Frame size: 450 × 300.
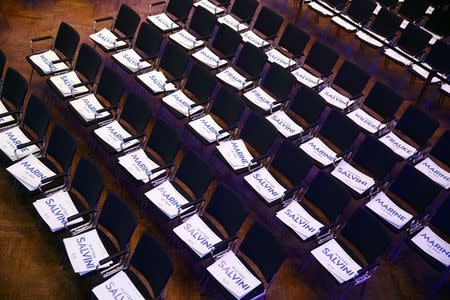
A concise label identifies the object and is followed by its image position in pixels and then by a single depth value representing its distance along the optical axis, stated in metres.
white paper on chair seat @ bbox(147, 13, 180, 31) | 7.68
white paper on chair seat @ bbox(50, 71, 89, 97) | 6.41
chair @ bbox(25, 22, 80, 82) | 6.71
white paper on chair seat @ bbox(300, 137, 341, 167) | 5.99
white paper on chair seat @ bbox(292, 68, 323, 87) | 7.00
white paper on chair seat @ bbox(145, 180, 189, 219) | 5.21
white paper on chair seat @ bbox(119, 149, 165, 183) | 5.52
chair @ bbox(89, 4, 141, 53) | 7.22
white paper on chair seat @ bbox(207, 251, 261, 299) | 4.68
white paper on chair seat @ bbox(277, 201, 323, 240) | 5.23
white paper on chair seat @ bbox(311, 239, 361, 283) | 4.91
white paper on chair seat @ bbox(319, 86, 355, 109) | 6.73
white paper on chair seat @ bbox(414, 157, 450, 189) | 6.02
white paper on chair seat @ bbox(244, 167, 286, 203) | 5.54
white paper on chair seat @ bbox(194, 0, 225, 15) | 8.15
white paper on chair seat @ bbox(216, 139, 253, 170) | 5.83
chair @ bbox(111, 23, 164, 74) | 6.89
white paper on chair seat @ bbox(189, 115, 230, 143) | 6.08
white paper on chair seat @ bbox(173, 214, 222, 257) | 4.94
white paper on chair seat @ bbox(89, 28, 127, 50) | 7.22
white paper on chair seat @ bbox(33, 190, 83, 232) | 4.95
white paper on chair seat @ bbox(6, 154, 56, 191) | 5.28
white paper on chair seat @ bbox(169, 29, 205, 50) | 7.39
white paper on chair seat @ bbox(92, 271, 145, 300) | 4.43
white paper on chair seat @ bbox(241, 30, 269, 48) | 7.54
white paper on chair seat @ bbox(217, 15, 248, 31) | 7.84
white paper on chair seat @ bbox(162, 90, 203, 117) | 6.33
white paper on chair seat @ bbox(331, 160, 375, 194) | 5.73
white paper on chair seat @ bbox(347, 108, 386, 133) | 6.48
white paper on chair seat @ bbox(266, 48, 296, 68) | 7.25
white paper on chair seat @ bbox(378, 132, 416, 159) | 6.27
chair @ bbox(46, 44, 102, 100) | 6.40
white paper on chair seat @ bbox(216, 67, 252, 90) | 6.82
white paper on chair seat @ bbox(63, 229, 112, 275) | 4.62
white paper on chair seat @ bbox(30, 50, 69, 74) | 6.70
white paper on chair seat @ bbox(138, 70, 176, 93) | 6.59
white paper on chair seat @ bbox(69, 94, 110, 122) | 6.09
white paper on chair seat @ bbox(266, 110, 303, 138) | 6.28
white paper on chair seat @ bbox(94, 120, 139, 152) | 5.83
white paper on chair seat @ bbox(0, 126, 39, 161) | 5.57
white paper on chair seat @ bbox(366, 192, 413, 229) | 5.48
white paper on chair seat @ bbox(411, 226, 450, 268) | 5.23
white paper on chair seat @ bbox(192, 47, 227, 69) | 7.09
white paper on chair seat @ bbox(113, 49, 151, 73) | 6.87
